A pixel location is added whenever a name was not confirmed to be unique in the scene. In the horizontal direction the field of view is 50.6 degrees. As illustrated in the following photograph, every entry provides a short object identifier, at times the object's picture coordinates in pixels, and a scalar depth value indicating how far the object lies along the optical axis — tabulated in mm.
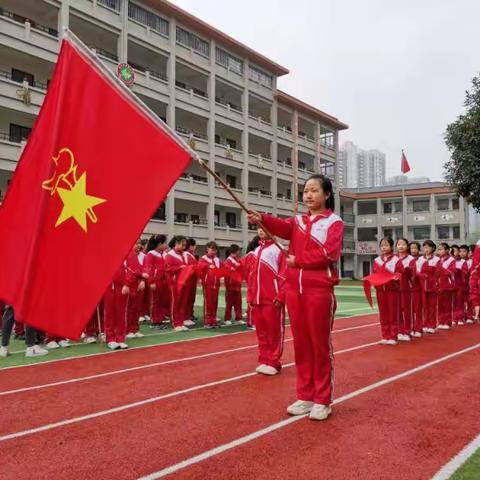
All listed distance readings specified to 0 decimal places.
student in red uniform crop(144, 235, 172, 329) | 10445
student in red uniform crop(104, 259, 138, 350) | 7680
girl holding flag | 4121
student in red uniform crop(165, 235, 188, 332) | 10461
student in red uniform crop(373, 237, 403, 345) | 8438
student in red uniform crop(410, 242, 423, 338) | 9430
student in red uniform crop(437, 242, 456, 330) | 10890
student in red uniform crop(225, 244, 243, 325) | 11266
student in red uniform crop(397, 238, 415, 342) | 8719
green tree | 17500
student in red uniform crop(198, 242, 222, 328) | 10773
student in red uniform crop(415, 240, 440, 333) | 10203
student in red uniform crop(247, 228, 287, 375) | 6062
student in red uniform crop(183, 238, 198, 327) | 10800
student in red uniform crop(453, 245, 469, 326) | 11570
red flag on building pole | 35906
